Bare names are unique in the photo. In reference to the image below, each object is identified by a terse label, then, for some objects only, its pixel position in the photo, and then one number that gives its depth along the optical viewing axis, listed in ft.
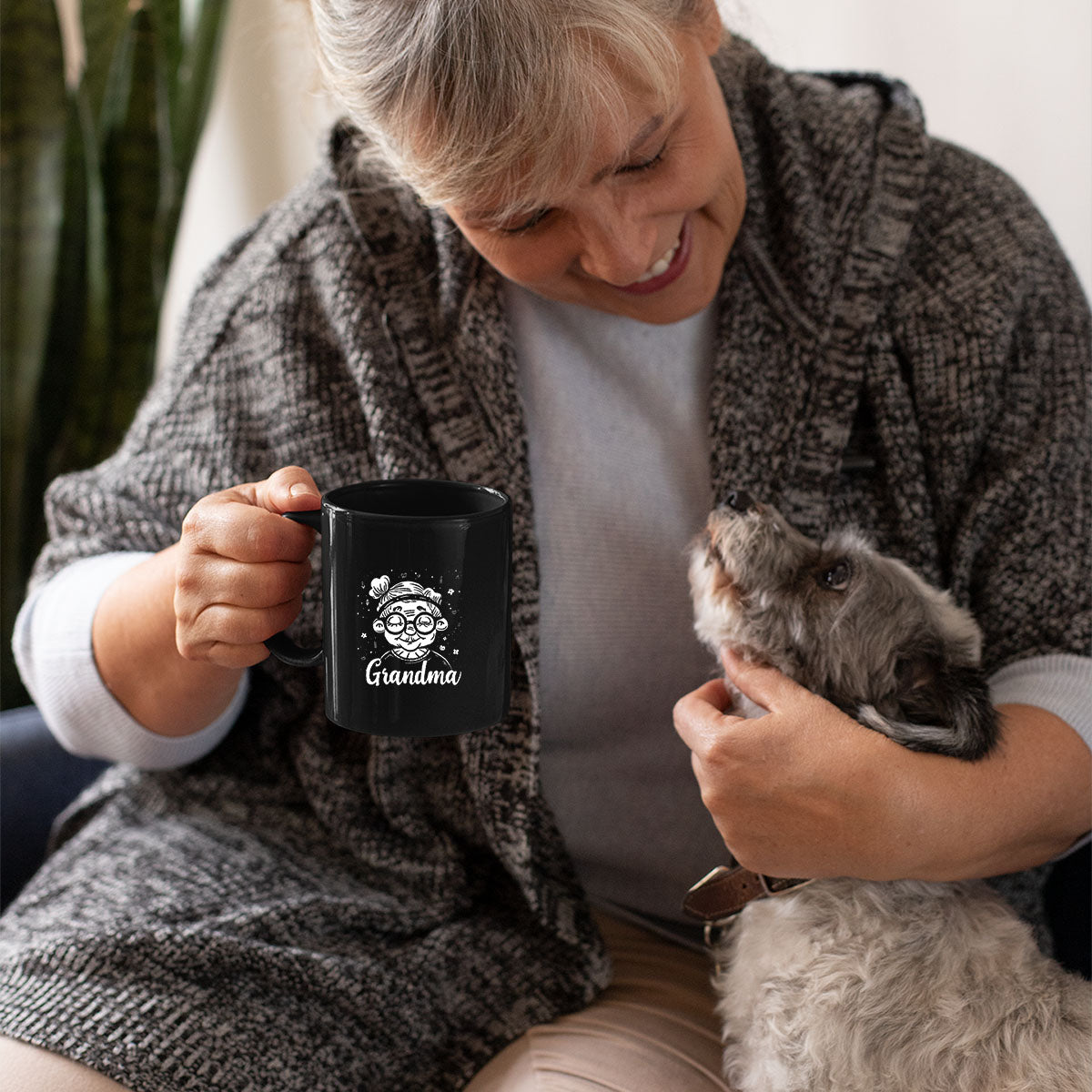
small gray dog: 2.98
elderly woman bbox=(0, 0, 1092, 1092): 3.06
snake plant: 5.61
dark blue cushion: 4.39
